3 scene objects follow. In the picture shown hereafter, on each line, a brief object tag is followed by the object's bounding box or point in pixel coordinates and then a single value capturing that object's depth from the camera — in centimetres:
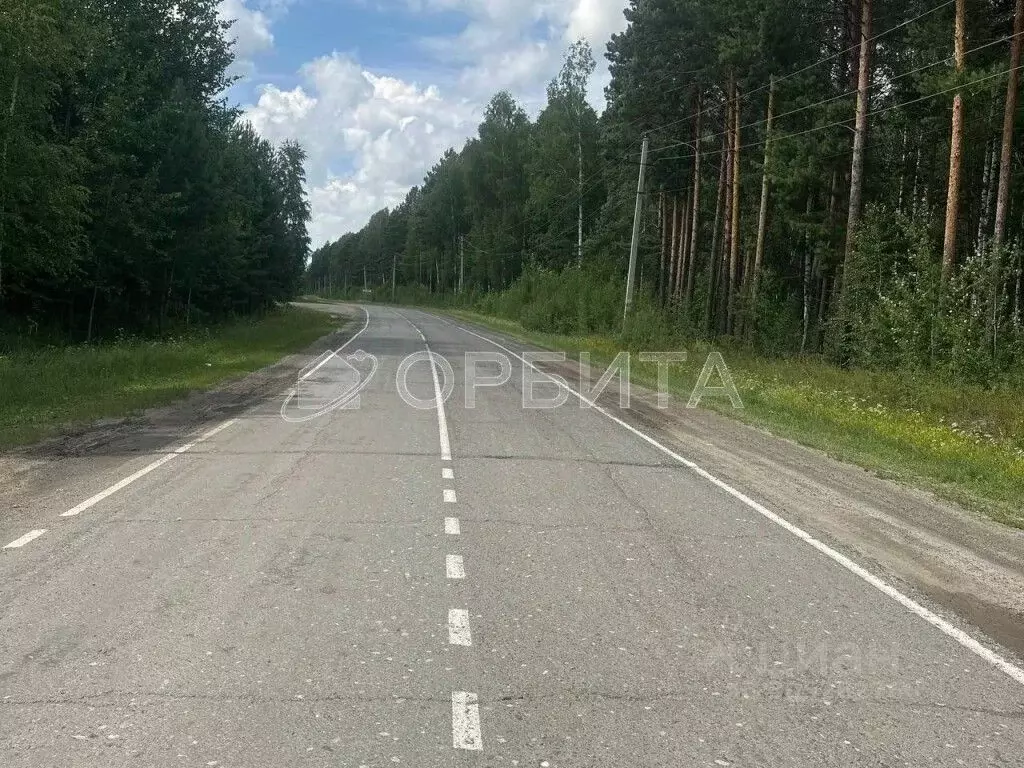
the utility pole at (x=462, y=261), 9579
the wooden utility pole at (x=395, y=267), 12787
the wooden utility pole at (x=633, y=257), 3394
